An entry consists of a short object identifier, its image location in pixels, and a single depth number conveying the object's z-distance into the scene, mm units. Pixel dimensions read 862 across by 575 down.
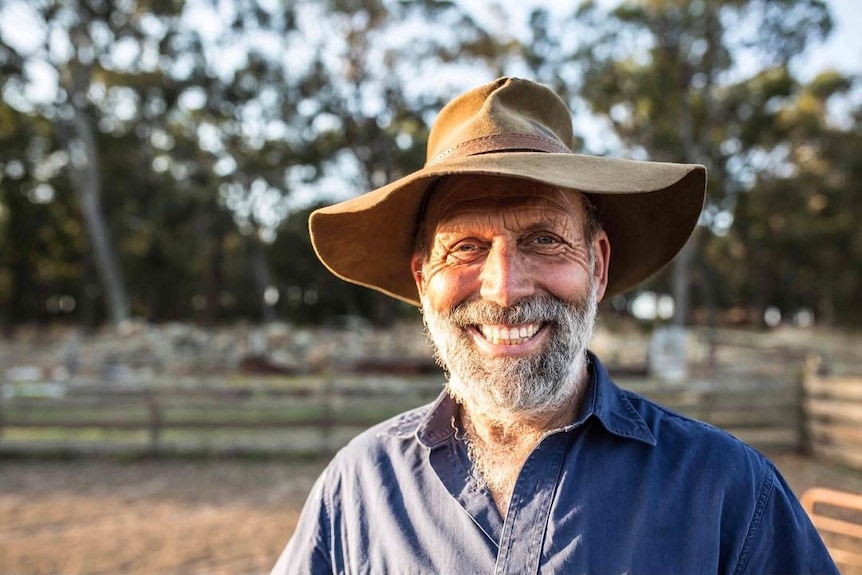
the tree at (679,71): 21453
